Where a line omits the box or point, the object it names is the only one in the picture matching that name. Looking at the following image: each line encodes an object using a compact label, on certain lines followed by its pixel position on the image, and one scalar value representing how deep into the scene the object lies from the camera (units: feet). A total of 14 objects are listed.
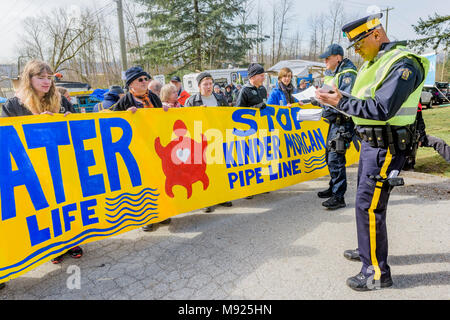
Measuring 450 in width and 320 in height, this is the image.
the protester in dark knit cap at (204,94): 16.29
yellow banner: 8.56
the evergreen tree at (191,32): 83.10
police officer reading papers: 7.04
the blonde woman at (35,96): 9.93
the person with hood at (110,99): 14.97
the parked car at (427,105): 65.62
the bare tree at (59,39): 98.24
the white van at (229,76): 63.41
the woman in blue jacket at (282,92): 17.57
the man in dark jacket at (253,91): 15.07
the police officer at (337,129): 12.46
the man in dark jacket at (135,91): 12.33
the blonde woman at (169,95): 16.37
